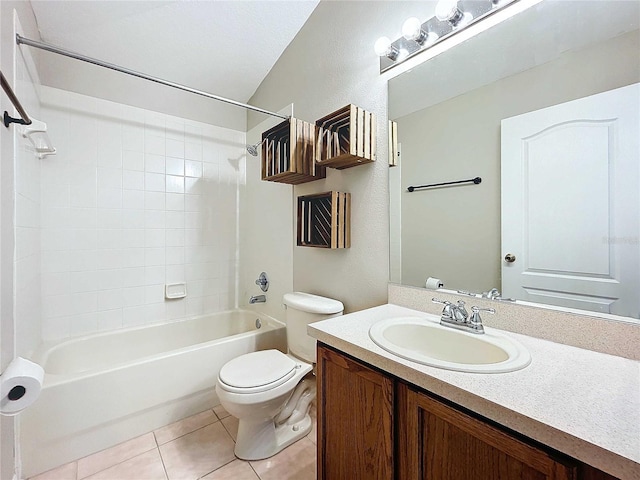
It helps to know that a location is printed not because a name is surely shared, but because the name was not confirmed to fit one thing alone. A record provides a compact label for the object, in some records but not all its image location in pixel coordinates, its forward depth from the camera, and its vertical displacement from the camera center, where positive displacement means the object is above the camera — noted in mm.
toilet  1345 -723
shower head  2391 +758
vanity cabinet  578 -502
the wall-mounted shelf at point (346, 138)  1409 +532
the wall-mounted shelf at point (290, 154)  1685 +536
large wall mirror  855 +296
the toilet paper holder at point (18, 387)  817 -440
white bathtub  1377 -839
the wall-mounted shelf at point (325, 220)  1607 +115
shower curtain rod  1273 +886
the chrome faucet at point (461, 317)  1022 -293
